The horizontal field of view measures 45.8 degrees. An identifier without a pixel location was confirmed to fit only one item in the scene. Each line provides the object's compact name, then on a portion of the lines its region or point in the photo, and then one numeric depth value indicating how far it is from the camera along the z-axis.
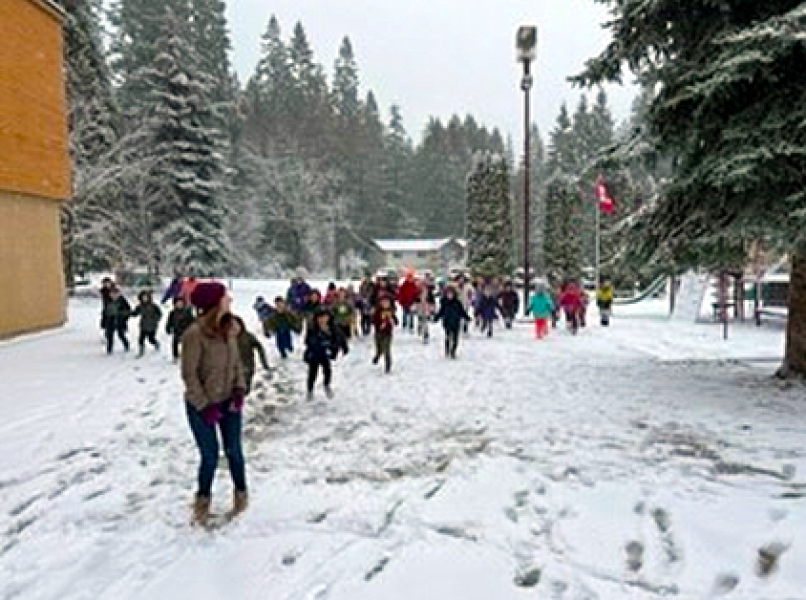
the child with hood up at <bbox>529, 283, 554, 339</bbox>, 23.12
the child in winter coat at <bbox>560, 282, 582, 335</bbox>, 24.86
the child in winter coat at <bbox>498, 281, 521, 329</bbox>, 26.39
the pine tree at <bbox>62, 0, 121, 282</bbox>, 36.72
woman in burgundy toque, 7.11
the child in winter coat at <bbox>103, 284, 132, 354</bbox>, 19.30
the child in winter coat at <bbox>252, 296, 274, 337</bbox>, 22.55
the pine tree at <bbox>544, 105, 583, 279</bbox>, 58.78
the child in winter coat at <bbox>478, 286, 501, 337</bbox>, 23.58
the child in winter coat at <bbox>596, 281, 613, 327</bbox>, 27.34
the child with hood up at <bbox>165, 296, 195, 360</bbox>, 17.22
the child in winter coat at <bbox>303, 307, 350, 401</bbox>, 13.02
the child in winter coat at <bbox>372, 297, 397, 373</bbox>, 16.12
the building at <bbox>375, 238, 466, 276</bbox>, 87.19
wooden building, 22.66
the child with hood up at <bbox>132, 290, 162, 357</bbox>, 18.84
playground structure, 28.70
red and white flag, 36.84
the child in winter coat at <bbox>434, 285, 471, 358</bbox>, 18.48
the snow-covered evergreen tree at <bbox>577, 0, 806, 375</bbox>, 10.97
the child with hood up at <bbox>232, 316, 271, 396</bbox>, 9.46
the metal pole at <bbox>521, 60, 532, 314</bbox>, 30.81
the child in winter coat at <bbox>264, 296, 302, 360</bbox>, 17.77
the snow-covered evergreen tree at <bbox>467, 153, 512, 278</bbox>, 60.44
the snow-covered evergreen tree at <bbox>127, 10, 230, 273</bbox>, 45.25
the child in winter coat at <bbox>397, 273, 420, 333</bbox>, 24.88
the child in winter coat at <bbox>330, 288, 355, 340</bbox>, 18.14
